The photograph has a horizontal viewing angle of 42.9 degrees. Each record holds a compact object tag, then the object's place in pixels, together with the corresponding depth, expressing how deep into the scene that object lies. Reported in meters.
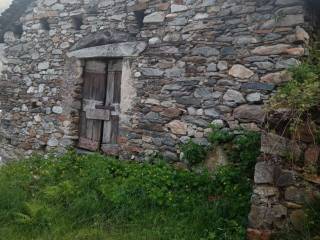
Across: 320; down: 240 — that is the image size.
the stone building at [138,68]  5.19
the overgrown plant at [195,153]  5.50
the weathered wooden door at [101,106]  6.90
